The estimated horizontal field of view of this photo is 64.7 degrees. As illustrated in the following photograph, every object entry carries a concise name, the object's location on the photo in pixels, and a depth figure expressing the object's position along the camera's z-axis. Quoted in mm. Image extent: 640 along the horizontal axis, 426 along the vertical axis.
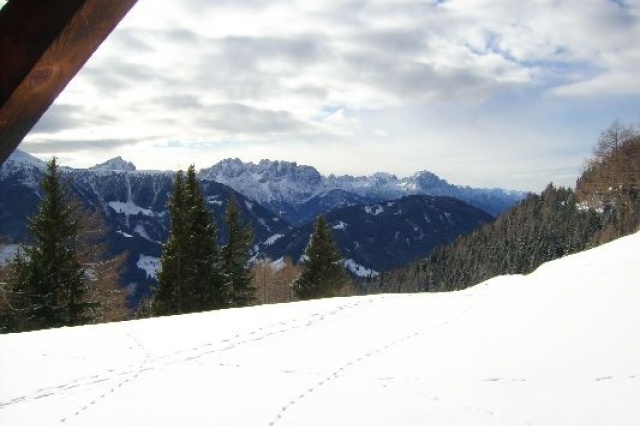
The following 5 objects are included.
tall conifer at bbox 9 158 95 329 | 23234
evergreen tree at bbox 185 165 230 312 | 29016
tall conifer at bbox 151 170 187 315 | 28453
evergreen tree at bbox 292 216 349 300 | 37594
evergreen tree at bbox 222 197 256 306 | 34250
